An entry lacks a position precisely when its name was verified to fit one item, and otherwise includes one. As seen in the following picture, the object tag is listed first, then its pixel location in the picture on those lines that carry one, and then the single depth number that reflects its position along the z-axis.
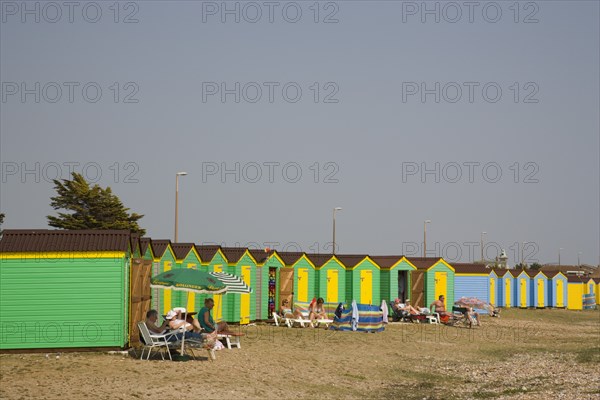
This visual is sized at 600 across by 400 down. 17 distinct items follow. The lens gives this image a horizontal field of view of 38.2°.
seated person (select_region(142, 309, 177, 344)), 18.09
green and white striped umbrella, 20.03
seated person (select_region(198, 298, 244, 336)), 20.09
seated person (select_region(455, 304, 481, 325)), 34.25
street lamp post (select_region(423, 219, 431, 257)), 61.15
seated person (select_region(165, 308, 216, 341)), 18.19
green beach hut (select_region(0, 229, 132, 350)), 18.83
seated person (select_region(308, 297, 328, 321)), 29.46
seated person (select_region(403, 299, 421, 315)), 34.62
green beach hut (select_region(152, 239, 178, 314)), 23.67
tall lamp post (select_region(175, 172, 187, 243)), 35.42
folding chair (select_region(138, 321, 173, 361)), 17.84
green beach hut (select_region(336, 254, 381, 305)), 35.38
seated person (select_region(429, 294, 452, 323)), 34.59
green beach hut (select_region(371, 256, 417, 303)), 36.62
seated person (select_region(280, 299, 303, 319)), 29.30
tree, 53.78
